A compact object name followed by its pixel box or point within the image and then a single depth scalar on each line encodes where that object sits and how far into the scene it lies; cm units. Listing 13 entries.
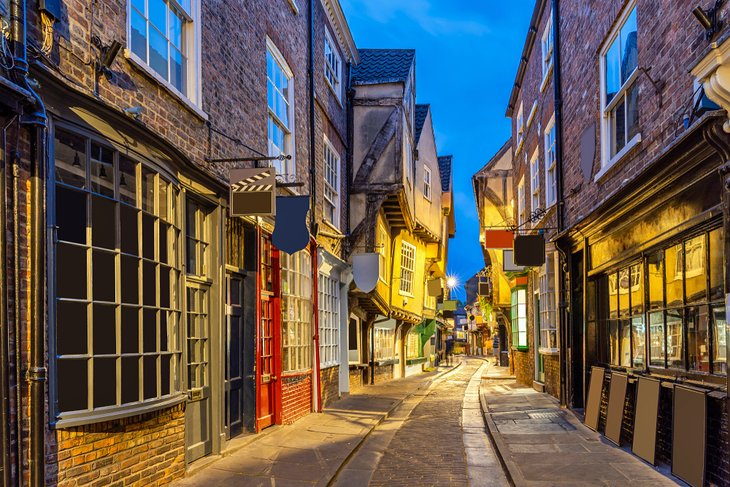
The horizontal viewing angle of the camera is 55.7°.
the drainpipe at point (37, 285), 495
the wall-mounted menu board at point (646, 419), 809
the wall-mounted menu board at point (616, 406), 945
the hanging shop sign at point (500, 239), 1515
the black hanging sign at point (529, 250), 1419
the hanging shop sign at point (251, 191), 853
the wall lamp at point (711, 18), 617
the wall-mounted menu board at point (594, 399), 1084
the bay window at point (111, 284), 546
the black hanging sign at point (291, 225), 993
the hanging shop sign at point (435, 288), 3206
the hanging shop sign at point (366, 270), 1650
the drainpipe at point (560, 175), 1365
